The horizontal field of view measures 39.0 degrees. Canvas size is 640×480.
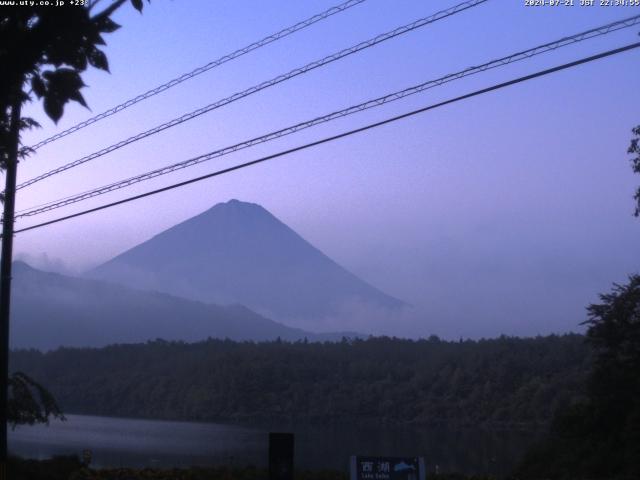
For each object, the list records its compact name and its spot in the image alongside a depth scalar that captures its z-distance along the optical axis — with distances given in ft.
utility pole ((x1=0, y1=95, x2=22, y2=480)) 59.21
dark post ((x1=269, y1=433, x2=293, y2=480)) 42.68
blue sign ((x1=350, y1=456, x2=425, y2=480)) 39.45
